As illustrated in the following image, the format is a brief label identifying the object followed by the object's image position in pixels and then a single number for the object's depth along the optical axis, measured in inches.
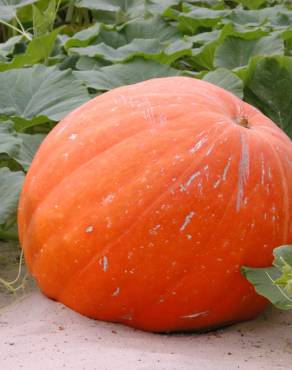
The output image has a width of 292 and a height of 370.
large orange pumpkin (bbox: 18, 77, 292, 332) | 88.6
